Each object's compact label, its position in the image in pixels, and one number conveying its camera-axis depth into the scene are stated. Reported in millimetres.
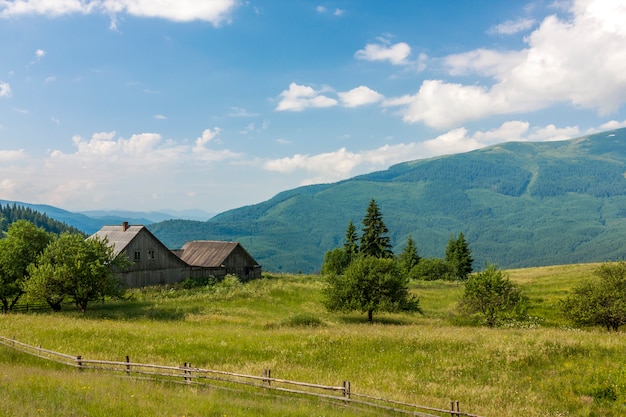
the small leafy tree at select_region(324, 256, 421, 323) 37344
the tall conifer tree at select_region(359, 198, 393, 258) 82188
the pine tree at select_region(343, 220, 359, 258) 95062
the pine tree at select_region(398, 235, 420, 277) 101438
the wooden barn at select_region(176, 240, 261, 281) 67625
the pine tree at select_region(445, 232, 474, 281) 94750
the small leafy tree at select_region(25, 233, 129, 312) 36031
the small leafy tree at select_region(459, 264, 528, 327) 34438
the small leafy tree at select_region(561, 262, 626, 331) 31812
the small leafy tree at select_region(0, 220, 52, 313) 38438
